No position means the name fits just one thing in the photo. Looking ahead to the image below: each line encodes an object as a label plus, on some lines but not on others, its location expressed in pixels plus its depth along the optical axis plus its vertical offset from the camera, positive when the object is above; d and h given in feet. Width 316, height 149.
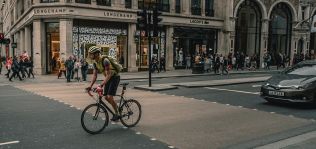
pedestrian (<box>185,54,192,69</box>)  109.29 +0.36
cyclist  23.52 -0.83
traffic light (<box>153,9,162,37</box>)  52.90 +6.24
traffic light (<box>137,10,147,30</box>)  52.54 +6.06
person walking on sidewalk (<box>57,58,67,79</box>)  77.03 -1.43
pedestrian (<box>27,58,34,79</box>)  75.80 -1.65
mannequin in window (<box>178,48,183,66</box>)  107.78 +0.97
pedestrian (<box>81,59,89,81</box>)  71.99 -1.72
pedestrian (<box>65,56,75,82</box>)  68.62 -1.06
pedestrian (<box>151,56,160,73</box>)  95.86 -1.09
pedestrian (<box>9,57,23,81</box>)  70.33 -1.34
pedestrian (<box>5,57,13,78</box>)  74.94 -0.78
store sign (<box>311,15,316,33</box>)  65.84 +6.93
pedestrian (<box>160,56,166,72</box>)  99.93 -0.85
